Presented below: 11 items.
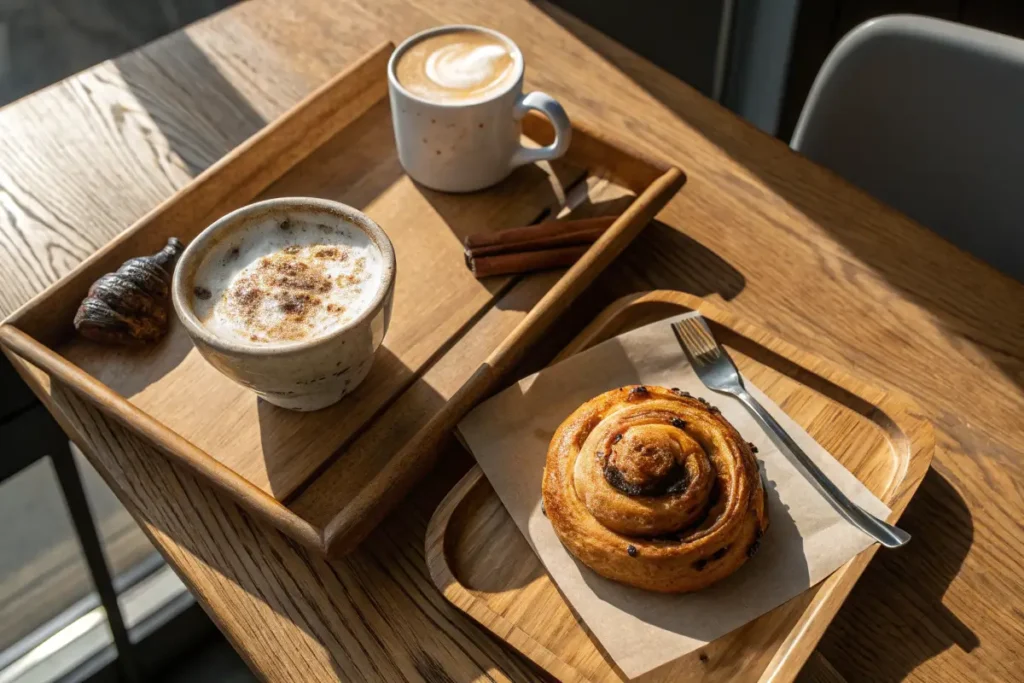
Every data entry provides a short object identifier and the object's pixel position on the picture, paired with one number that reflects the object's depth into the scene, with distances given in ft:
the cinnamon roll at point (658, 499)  2.88
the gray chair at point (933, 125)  4.42
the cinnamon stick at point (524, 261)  3.85
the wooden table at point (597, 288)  3.01
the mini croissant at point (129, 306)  3.52
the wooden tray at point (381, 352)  3.21
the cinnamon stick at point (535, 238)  3.87
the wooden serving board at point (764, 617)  2.84
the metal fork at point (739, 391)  3.04
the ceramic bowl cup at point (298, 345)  2.97
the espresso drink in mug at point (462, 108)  3.92
